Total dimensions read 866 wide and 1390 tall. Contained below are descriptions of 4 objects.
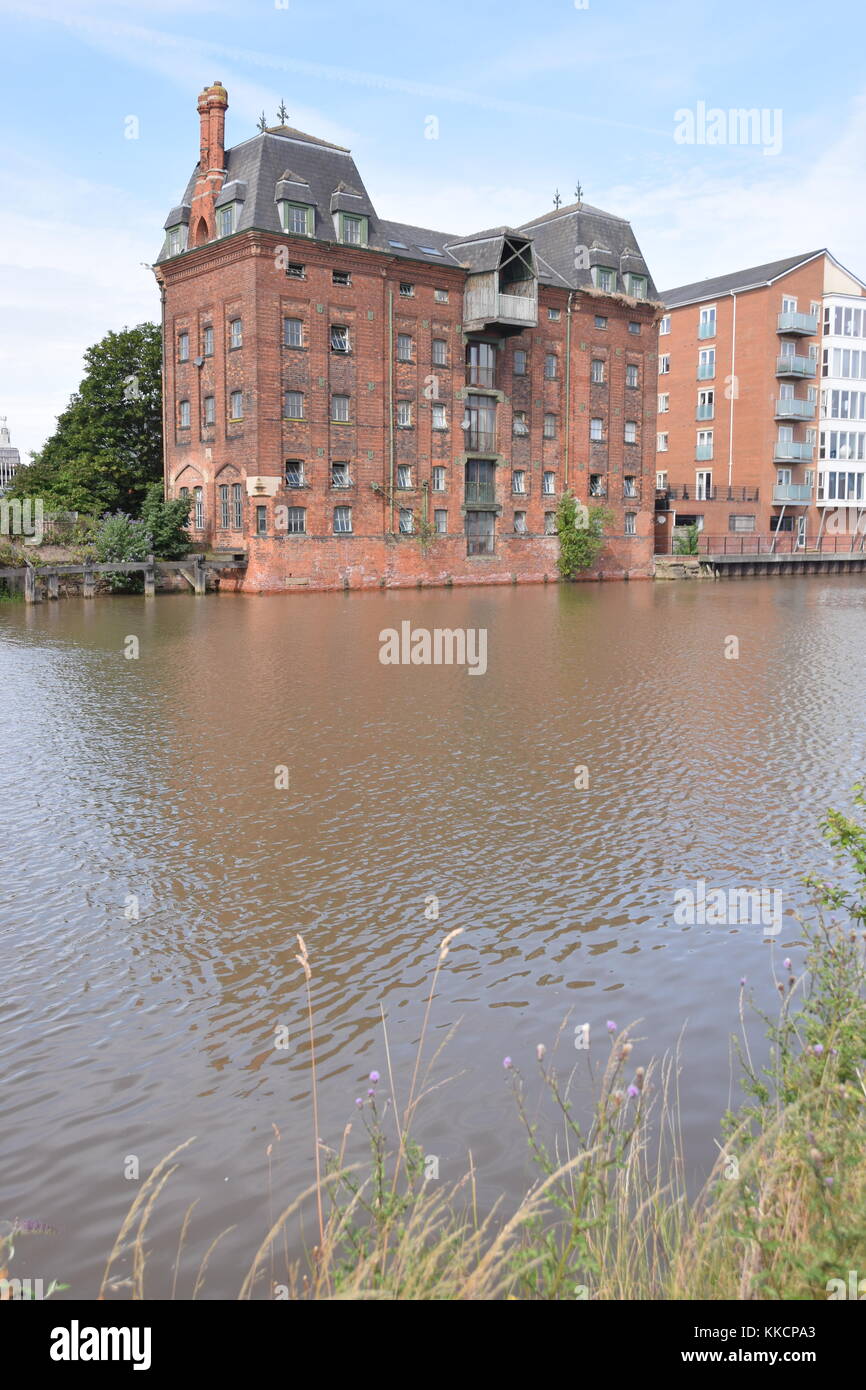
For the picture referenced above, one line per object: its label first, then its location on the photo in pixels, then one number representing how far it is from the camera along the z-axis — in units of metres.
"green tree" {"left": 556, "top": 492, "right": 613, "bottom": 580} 49.34
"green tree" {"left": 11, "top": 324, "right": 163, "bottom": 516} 46.78
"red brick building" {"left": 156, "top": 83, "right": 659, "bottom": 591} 39.53
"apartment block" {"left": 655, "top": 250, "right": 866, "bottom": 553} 60.59
